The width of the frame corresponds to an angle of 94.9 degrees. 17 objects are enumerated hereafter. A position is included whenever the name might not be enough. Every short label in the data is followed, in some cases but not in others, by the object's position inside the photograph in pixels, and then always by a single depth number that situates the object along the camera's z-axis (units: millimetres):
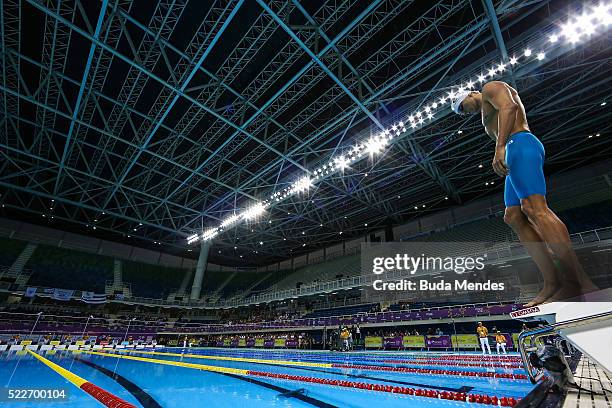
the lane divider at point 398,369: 5998
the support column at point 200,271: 32938
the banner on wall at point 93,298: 26958
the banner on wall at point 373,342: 18303
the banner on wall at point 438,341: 15179
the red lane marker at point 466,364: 7895
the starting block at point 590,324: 1033
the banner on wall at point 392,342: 17016
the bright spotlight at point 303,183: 18491
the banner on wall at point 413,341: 15839
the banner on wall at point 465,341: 14112
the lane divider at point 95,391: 3789
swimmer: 1631
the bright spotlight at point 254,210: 22484
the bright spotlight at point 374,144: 14787
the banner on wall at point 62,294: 25656
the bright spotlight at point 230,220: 24514
